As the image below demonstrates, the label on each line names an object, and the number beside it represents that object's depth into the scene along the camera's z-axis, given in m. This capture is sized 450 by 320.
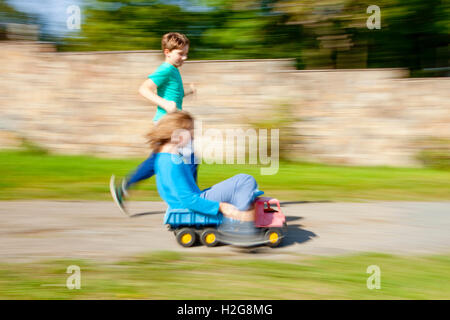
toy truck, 4.14
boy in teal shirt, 4.91
